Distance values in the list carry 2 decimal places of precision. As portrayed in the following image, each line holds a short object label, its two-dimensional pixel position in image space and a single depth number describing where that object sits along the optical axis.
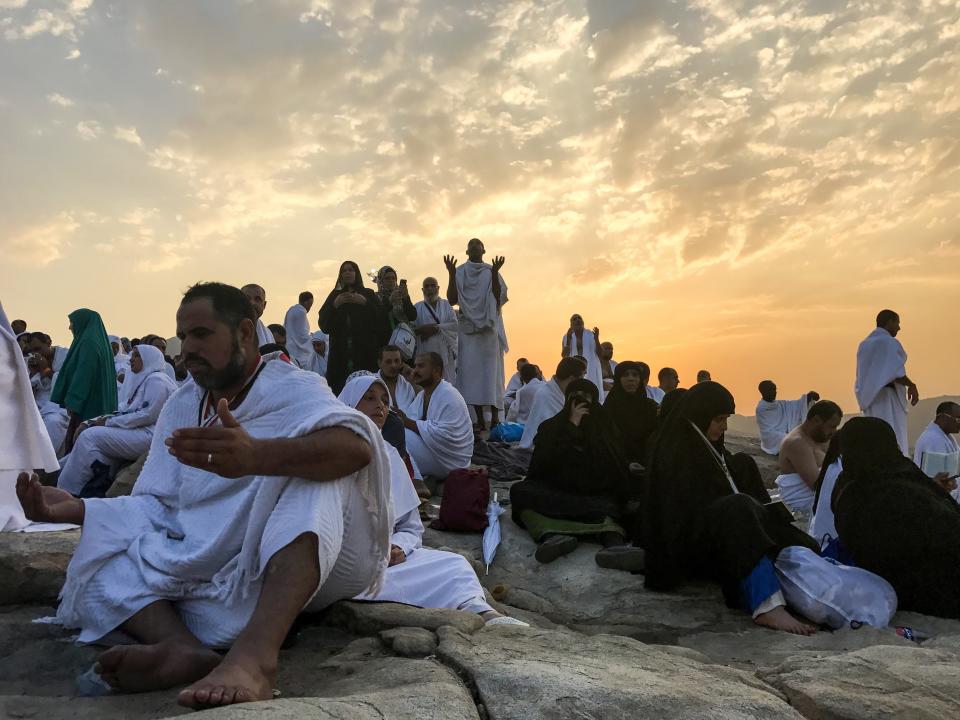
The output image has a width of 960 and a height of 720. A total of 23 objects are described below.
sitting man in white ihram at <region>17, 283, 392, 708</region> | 1.99
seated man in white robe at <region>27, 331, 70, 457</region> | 8.05
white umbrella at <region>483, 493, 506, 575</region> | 5.07
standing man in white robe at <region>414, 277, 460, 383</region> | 10.10
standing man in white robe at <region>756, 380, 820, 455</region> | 13.22
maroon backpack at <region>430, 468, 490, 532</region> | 5.51
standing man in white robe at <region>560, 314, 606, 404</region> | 12.36
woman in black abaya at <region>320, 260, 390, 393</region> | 8.38
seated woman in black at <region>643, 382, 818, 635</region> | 3.97
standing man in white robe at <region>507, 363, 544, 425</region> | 11.64
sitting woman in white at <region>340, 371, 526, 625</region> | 2.85
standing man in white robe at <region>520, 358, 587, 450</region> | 7.49
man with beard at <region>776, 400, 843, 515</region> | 5.86
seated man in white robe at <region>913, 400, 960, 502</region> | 6.95
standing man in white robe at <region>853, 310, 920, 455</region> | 9.10
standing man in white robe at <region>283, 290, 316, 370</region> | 12.06
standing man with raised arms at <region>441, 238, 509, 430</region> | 10.23
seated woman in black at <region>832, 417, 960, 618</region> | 3.84
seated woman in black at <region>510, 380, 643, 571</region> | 5.28
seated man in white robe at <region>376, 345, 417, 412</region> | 7.15
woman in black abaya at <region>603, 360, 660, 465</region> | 6.71
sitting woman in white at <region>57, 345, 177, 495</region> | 6.45
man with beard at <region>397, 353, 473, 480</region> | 6.78
